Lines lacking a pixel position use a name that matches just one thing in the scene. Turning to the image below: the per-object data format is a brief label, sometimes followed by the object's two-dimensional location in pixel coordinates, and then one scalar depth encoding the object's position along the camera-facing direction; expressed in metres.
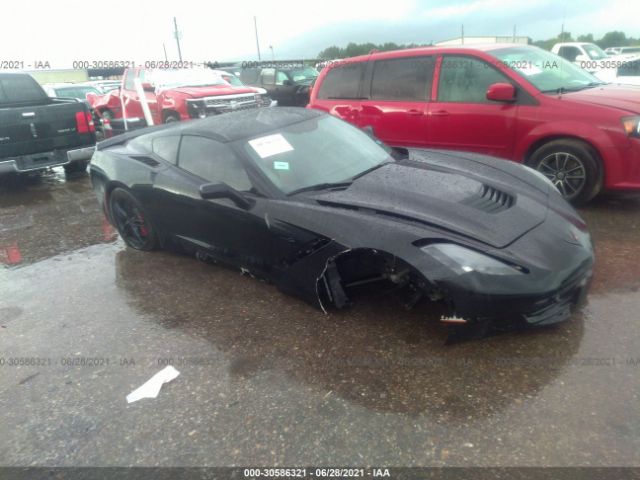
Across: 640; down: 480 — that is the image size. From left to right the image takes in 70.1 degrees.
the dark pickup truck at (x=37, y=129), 6.34
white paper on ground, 2.47
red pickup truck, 9.02
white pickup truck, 14.41
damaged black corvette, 2.37
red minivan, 4.33
